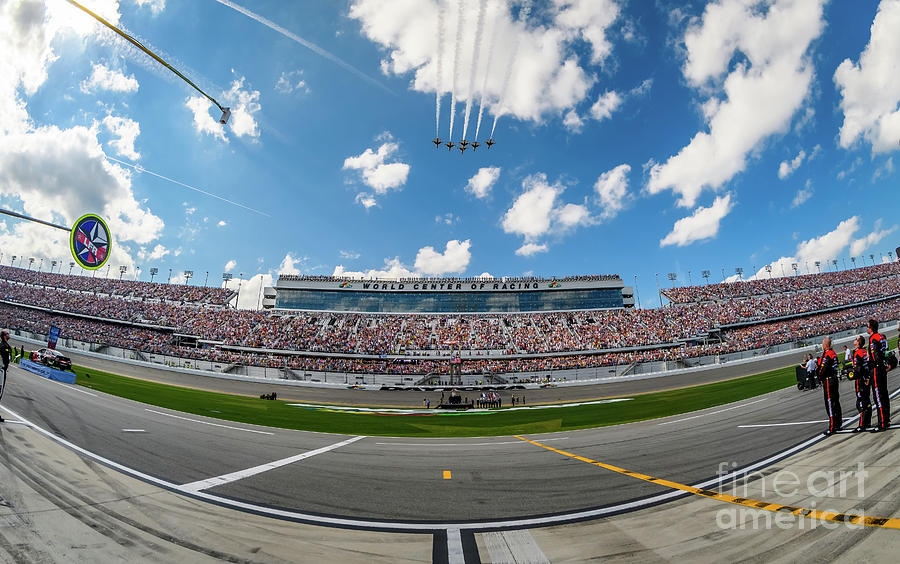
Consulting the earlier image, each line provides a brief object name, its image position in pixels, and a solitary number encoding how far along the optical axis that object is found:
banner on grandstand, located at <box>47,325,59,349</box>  33.98
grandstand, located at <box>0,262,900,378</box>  49.62
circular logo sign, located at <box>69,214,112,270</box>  8.26
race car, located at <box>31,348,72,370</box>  28.67
